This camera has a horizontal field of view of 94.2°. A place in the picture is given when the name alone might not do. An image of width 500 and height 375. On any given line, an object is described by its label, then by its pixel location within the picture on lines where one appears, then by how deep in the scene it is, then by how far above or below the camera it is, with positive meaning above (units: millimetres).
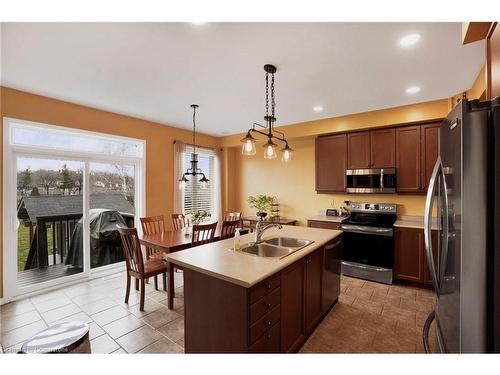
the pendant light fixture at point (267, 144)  2396 +462
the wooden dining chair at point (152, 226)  3594 -652
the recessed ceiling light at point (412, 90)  2953 +1275
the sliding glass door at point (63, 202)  3033 -197
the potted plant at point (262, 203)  5367 -349
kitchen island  1515 -821
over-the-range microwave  3787 +121
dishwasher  2533 -998
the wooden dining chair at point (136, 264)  2768 -951
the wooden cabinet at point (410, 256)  3309 -1008
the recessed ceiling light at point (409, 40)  1907 +1248
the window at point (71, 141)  3121 +746
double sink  2275 -603
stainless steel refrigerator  931 -164
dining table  2842 -711
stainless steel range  3516 -907
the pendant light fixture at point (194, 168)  3653 +333
